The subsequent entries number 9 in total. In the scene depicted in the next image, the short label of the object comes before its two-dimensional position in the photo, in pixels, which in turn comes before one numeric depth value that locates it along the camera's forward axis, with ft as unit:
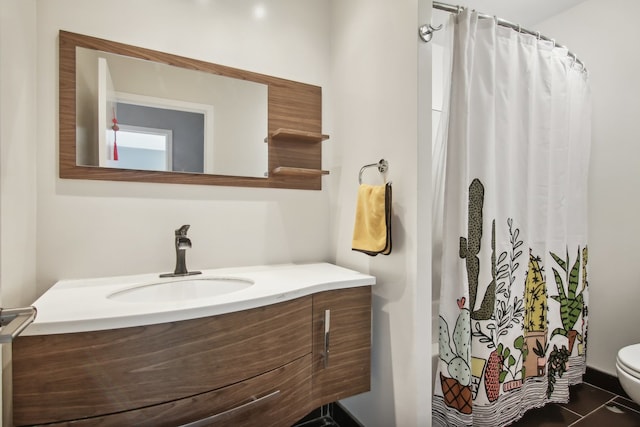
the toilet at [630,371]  4.50
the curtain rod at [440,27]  4.20
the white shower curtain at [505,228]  4.66
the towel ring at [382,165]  4.77
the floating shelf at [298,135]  5.36
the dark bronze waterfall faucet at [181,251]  4.54
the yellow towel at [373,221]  4.47
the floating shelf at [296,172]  5.31
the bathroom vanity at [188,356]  2.74
